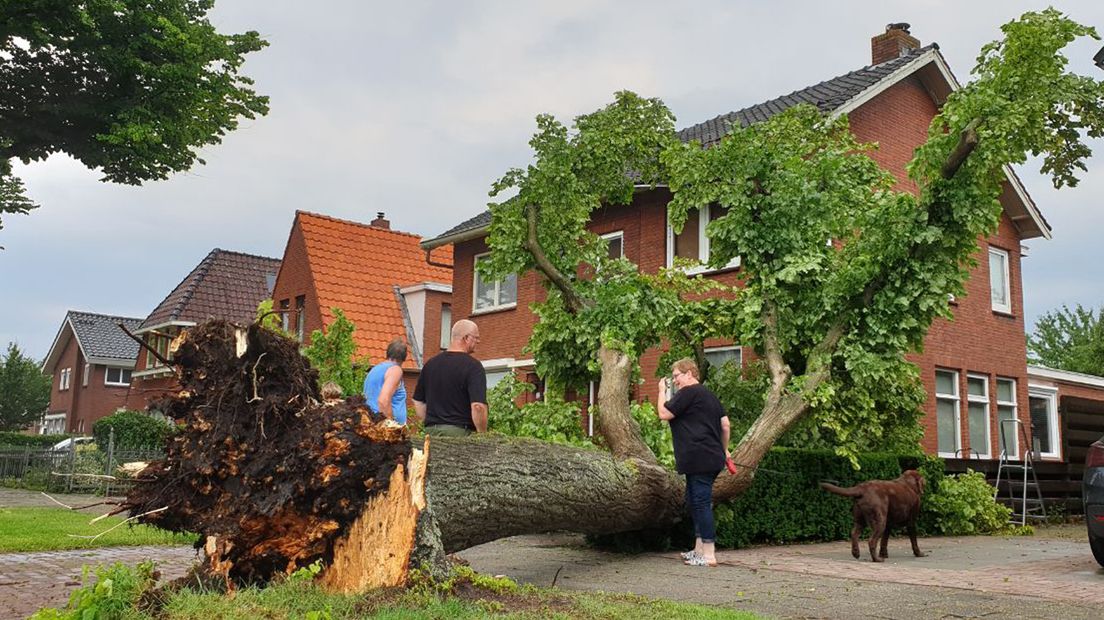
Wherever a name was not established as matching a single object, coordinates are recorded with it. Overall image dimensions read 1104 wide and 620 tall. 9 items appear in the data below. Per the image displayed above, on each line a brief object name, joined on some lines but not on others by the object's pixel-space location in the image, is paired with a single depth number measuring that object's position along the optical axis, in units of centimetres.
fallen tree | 556
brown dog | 947
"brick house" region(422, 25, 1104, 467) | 1798
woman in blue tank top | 823
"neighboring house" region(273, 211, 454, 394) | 2861
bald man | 772
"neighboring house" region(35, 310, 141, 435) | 5122
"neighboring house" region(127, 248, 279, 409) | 3828
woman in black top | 853
